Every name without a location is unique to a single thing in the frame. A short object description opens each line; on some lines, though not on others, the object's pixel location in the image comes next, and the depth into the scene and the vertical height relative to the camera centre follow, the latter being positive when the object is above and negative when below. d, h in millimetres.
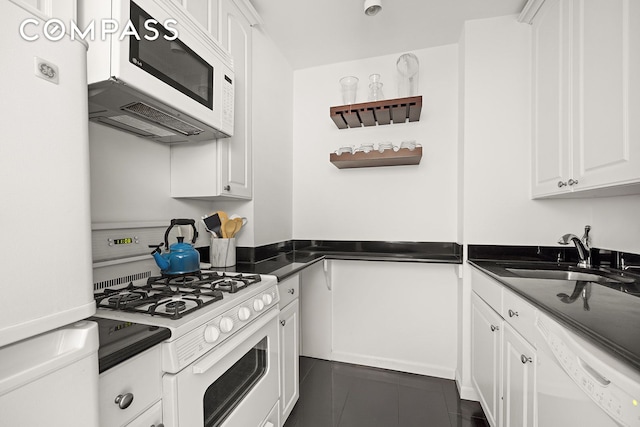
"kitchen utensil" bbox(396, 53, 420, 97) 2100 +1048
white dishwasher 589 -439
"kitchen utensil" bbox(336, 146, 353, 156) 2189 +478
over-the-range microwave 917 +541
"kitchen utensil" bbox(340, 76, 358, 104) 2215 +978
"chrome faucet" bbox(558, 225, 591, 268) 1602 -233
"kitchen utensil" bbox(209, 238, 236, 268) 1734 -265
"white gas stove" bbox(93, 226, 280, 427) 842 -406
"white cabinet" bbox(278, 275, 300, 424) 1513 -776
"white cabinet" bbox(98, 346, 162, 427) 647 -460
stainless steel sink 1424 -354
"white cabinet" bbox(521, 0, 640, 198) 1053 +520
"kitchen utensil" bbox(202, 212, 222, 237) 1774 -87
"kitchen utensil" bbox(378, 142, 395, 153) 2057 +473
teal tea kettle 1347 -239
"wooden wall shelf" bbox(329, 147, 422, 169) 2006 +387
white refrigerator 443 -37
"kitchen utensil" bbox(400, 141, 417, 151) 2016 +472
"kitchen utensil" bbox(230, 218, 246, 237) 1809 -84
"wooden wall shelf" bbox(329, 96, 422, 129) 1988 +738
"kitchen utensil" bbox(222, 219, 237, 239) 1774 -114
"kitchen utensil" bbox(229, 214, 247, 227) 1862 -59
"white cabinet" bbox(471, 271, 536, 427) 1083 -691
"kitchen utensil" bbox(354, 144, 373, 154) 2127 +477
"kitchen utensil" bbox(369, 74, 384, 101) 2176 +966
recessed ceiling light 1619 +1193
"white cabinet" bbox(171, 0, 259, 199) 1567 +373
